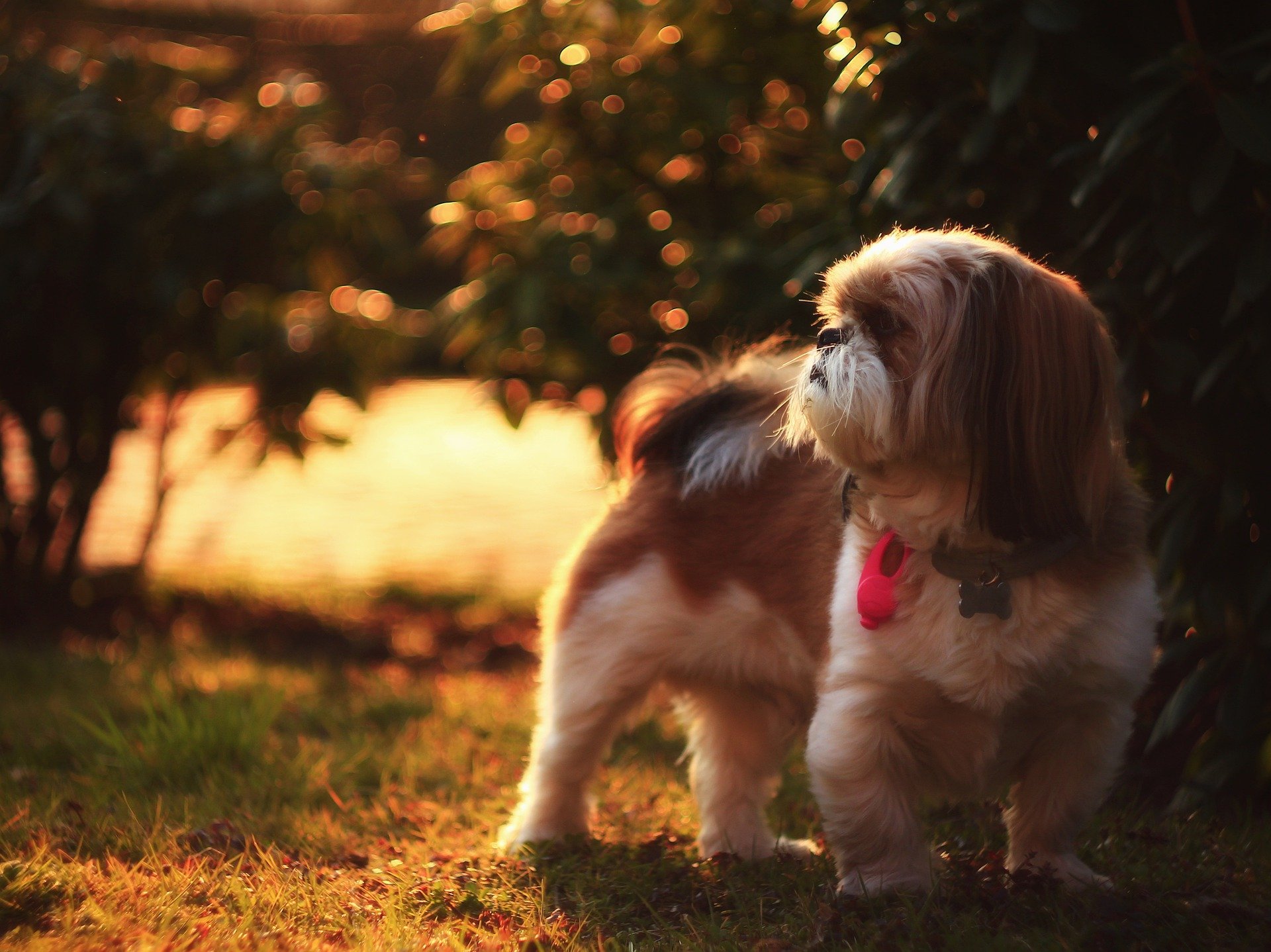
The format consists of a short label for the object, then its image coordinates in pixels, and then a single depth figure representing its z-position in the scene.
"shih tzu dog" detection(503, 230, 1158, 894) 2.32
